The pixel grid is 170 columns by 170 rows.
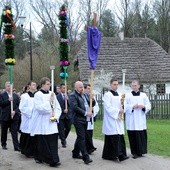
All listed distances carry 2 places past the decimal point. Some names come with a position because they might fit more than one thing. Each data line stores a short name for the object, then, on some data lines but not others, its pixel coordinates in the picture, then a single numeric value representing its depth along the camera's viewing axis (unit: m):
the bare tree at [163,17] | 51.59
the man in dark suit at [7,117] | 12.45
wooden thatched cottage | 39.25
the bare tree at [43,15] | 41.09
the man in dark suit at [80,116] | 10.18
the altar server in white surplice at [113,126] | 10.51
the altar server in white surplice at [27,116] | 11.36
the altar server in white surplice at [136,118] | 11.34
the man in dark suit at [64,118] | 12.94
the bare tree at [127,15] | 51.53
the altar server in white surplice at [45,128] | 10.03
